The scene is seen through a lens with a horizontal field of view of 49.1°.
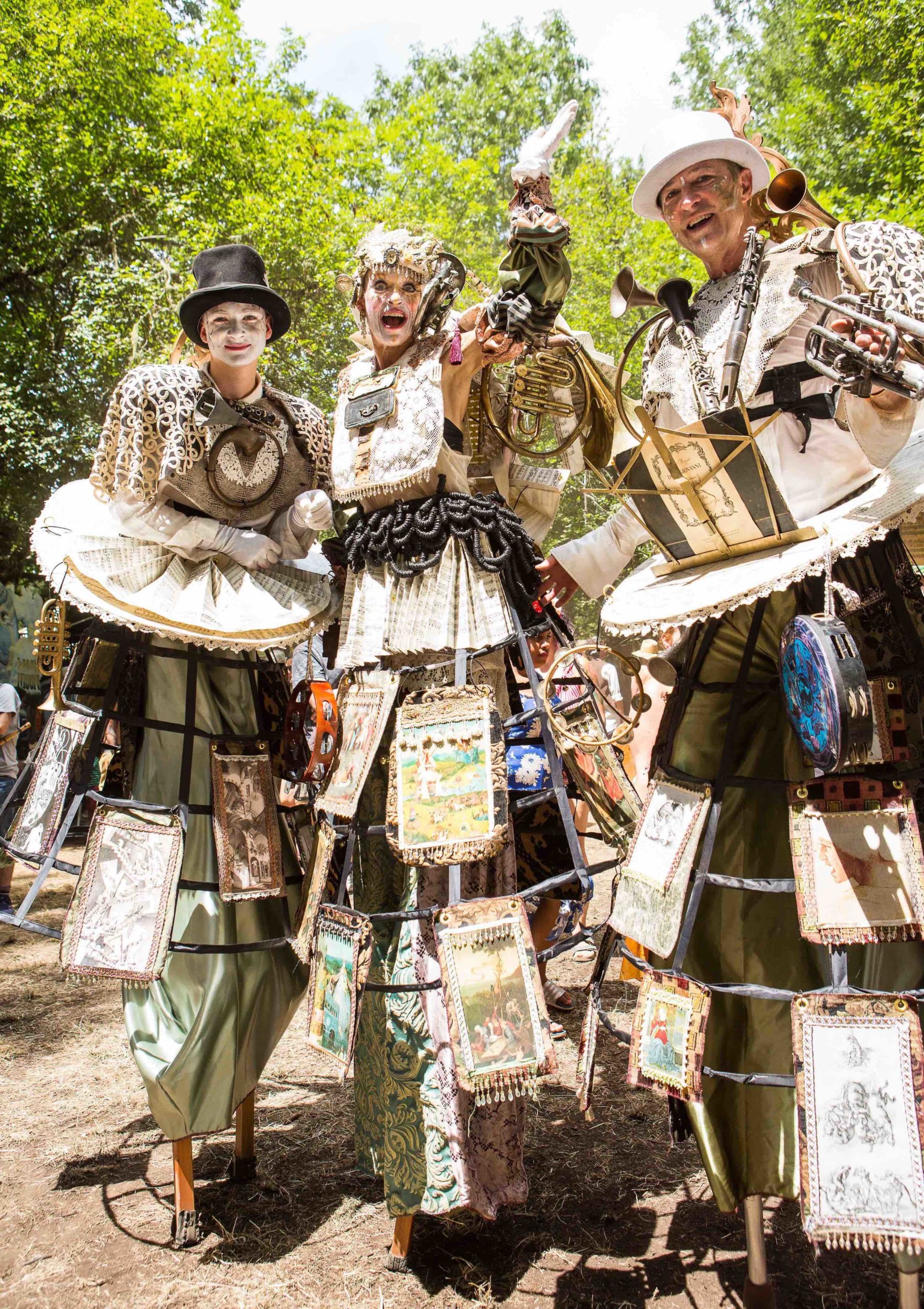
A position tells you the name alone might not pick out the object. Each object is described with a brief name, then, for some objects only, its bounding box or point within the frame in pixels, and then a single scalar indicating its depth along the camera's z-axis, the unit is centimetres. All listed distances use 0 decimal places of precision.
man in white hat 238
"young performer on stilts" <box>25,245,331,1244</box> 312
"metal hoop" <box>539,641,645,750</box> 268
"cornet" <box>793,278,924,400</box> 199
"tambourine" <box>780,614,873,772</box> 197
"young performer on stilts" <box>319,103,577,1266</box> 273
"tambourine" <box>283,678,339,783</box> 331
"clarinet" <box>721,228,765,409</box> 243
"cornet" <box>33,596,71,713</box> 339
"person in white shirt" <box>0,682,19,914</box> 757
